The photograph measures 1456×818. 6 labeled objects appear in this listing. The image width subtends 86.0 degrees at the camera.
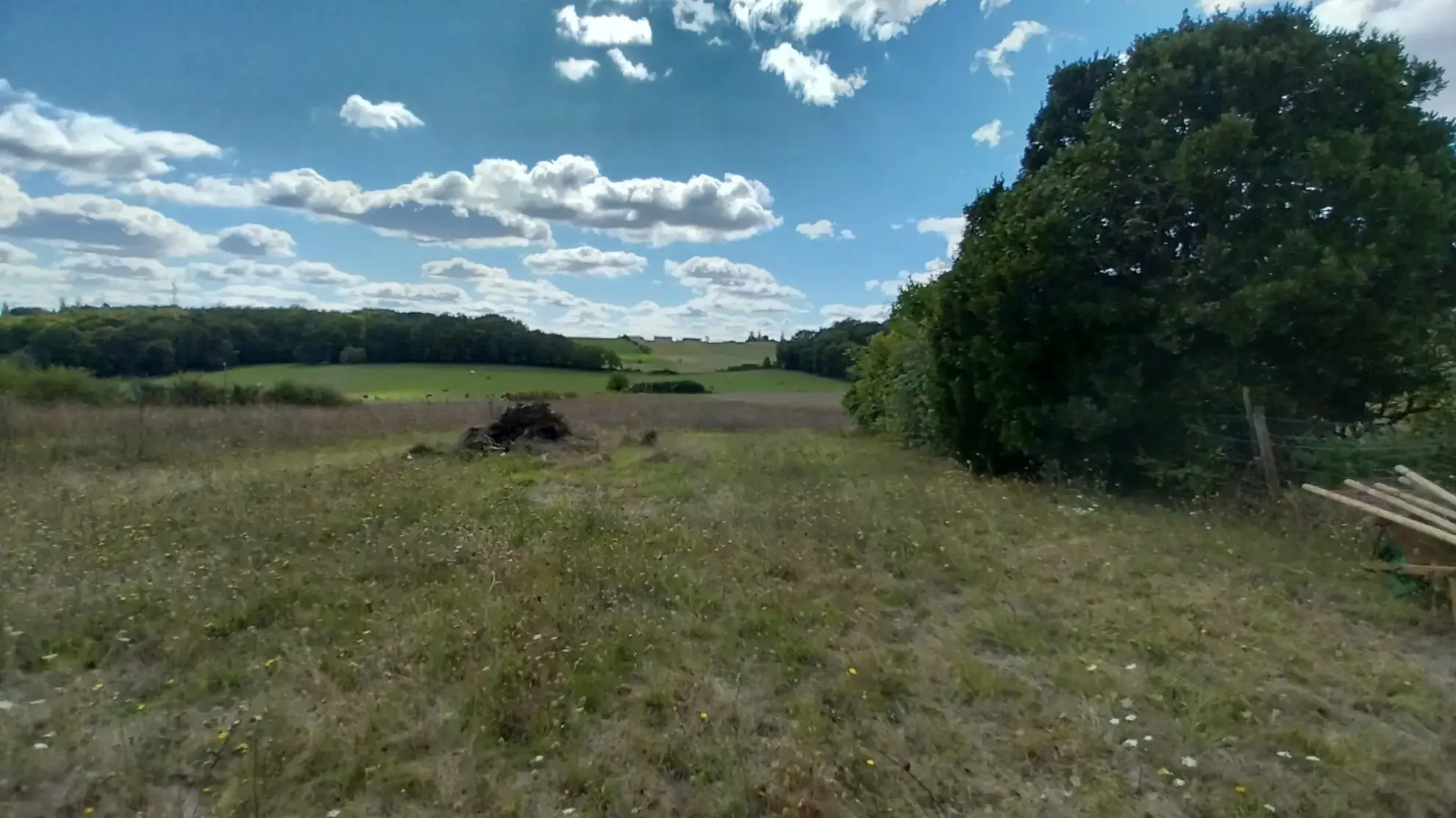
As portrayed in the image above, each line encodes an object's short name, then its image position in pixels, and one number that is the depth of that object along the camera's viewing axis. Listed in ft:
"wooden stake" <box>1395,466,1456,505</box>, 16.14
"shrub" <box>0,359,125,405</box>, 61.98
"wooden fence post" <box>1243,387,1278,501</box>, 25.35
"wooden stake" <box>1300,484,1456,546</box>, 14.37
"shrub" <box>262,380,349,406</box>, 79.71
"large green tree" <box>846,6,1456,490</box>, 24.45
